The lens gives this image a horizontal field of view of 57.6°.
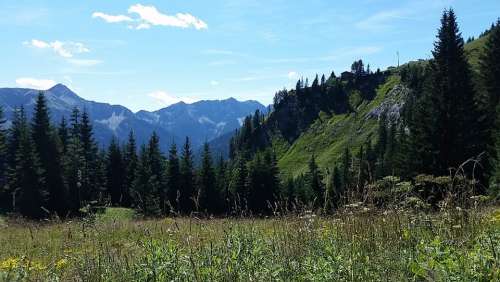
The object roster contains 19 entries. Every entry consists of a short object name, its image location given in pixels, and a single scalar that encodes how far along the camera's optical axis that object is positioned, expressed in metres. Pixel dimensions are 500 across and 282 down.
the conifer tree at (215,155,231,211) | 65.53
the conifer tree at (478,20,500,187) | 30.89
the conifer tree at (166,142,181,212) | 68.52
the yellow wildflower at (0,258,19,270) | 6.10
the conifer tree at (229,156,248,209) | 62.76
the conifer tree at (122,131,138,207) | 77.85
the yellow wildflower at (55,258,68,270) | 6.10
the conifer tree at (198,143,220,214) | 65.62
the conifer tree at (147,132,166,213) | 77.74
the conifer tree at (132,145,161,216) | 63.50
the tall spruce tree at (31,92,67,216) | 57.00
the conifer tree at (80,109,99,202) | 72.91
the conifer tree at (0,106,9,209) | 62.60
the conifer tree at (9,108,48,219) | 52.34
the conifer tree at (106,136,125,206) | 79.12
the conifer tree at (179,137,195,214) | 67.94
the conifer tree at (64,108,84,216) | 59.12
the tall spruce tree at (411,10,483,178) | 31.34
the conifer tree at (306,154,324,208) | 76.75
